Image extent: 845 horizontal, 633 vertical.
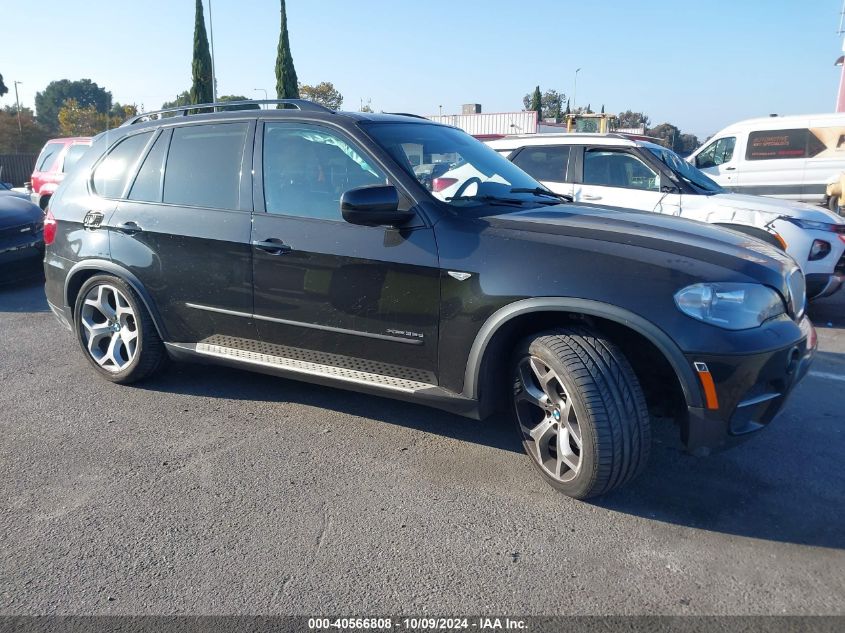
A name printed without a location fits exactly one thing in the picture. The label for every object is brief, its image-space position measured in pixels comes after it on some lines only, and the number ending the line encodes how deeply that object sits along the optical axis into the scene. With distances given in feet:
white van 40.57
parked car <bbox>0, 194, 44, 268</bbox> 25.68
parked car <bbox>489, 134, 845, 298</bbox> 21.52
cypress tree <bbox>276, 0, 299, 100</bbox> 120.57
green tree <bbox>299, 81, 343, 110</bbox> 160.13
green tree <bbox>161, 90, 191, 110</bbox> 170.11
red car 36.52
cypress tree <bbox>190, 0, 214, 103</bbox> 119.24
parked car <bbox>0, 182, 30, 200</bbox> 29.98
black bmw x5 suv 9.44
